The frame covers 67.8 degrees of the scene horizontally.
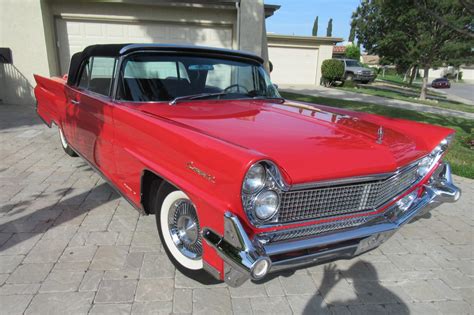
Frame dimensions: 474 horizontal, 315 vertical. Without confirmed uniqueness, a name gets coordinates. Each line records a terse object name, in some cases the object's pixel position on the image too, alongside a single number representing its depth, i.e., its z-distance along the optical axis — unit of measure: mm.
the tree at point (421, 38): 13820
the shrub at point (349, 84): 21969
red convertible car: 1896
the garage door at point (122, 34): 9453
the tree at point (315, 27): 63716
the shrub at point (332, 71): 20188
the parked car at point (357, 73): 24814
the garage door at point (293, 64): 21438
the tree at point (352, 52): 43759
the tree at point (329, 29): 75938
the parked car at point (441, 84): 35406
